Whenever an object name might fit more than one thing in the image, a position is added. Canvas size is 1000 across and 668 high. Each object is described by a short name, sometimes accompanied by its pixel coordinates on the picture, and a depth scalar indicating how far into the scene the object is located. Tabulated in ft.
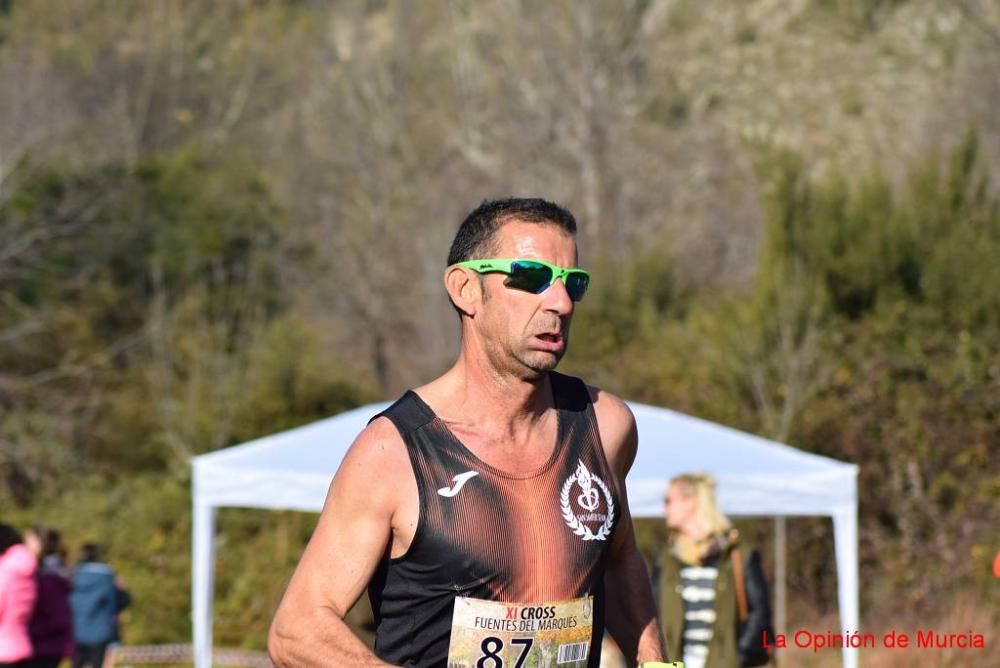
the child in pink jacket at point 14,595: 54.75
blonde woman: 50.16
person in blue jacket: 80.59
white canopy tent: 70.64
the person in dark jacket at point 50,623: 57.11
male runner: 19.17
